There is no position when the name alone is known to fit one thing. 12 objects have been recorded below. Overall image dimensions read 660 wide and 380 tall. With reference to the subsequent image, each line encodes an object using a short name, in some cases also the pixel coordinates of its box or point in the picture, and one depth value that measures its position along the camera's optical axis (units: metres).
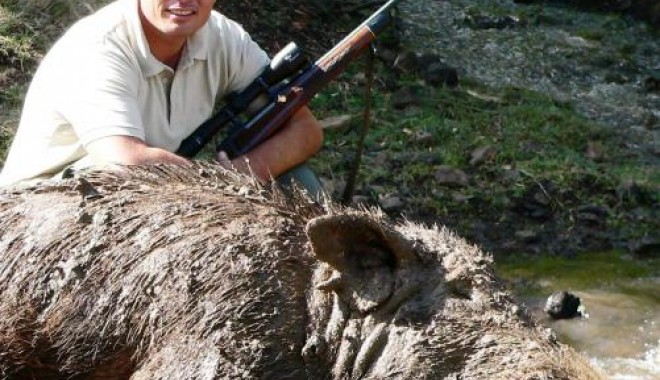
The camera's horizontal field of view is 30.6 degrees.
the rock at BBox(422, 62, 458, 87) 9.80
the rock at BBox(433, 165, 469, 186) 8.11
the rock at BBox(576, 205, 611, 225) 7.87
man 4.69
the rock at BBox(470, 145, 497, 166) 8.45
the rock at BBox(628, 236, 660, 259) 7.58
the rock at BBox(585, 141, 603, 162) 8.78
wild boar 3.20
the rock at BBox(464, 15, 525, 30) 11.68
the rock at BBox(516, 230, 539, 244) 7.59
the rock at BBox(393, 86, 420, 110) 9.32
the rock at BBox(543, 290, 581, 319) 6.64
